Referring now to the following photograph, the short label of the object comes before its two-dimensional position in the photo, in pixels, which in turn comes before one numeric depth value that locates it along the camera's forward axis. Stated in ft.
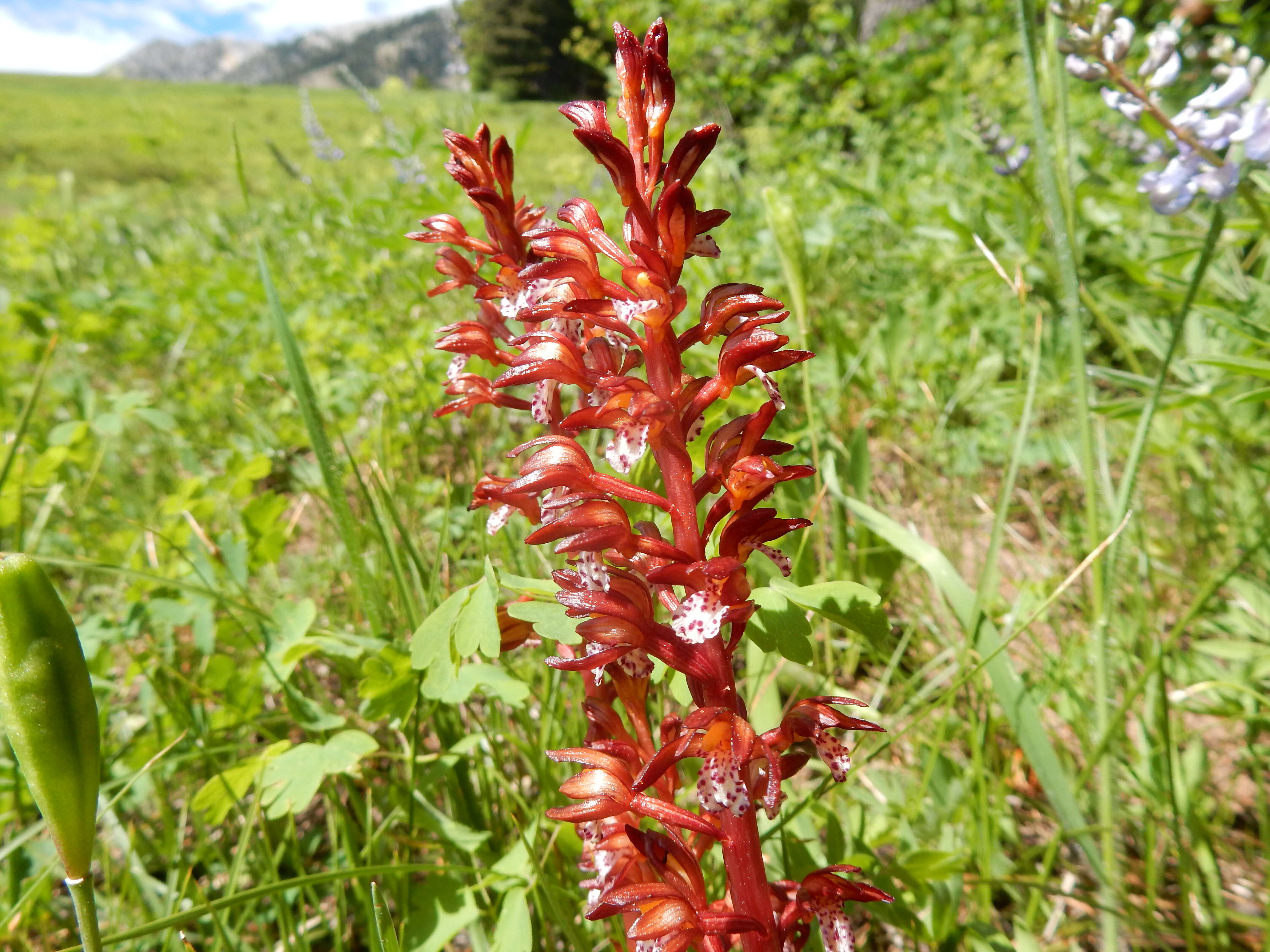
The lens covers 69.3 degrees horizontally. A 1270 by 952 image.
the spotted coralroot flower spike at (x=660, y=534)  0.31
